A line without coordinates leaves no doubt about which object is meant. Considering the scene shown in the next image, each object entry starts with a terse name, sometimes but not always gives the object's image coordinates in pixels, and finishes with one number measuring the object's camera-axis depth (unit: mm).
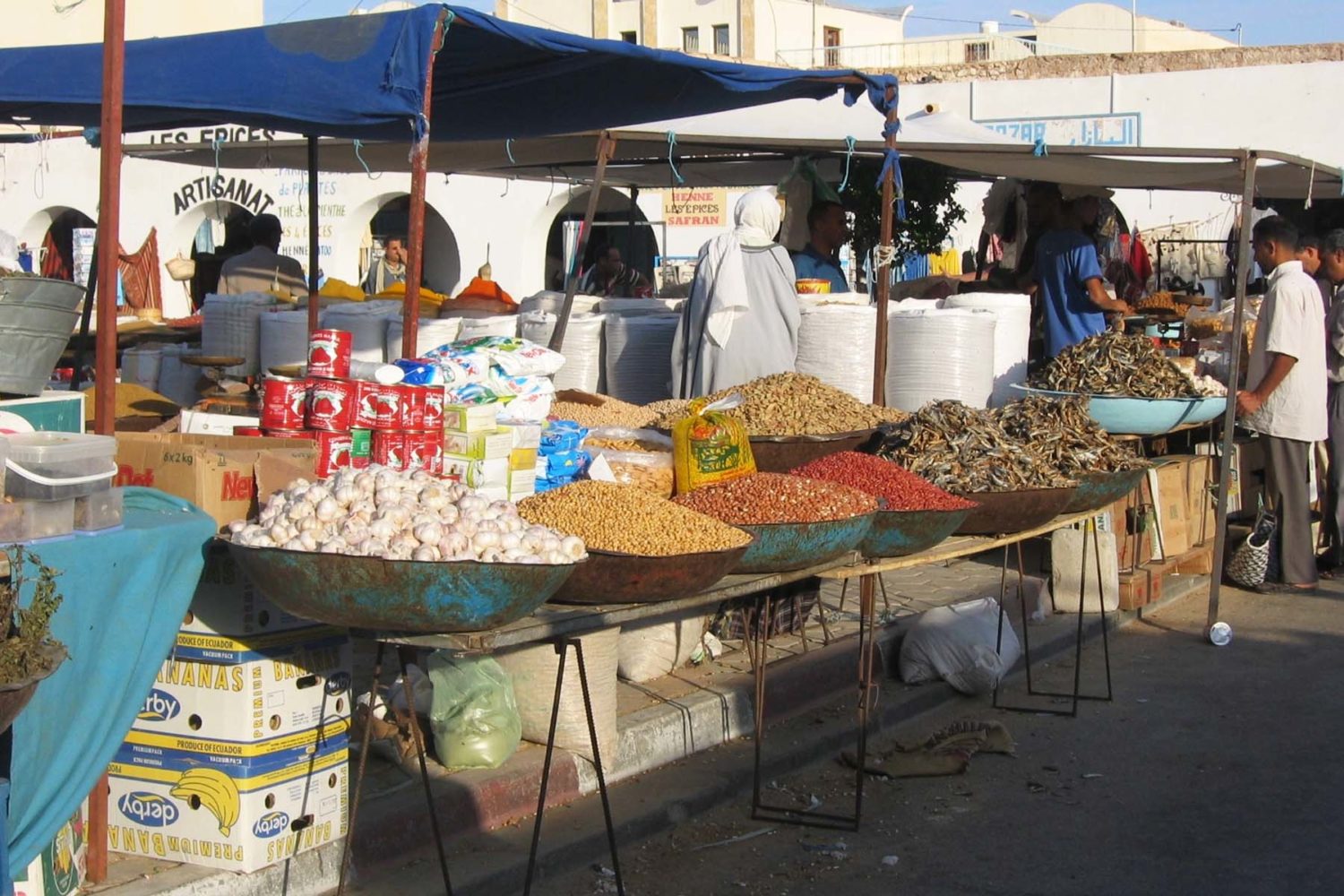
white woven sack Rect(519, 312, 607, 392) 7840
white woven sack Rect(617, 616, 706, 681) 5645
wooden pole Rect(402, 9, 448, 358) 4516
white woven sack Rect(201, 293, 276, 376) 8016
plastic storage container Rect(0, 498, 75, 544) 3072
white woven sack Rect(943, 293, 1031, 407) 7820
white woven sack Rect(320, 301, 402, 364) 7742
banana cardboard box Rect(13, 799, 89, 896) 3305
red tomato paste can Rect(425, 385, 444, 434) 4156
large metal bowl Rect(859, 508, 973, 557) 4676
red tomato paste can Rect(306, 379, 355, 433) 4020
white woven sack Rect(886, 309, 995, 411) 7355
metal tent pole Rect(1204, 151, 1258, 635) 7422
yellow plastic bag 4895
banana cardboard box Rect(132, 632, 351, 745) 3676
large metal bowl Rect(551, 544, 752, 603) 3697
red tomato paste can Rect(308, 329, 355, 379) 4109
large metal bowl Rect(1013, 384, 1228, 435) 7340
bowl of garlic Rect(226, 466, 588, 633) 3223
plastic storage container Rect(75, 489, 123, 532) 3248
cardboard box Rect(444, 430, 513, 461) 4320
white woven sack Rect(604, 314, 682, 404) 7809
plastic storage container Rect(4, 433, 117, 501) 3111
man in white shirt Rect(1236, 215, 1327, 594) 8227
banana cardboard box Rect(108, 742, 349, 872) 3693
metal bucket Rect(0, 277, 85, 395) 3926
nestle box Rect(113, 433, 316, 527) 3764
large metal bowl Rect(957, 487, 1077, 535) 5207
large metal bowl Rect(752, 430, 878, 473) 5664
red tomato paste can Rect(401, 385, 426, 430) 4102
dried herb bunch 2607
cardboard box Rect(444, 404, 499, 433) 4316
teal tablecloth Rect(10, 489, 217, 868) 3102
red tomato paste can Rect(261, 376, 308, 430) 4109
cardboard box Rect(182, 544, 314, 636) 3666
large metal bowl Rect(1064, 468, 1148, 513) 5664
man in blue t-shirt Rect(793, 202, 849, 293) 8148
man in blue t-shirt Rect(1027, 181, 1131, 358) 8711
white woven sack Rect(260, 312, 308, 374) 7652
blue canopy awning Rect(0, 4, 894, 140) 4406
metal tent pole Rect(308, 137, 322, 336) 6625
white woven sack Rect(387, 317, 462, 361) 7734
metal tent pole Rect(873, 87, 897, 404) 7008
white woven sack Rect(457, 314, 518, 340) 7758
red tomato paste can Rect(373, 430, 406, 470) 4094
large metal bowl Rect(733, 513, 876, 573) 4188
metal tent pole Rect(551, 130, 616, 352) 7656
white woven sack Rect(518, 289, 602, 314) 8578
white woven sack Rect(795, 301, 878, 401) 7391
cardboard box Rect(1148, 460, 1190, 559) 8362
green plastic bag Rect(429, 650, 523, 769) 4508
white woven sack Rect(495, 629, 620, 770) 4758
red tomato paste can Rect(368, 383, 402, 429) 4066
